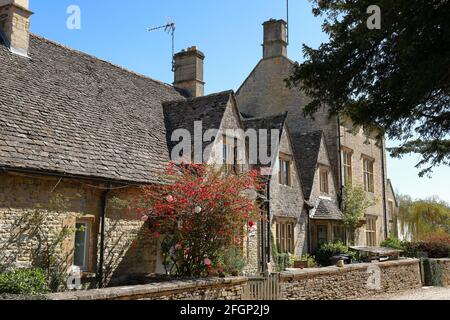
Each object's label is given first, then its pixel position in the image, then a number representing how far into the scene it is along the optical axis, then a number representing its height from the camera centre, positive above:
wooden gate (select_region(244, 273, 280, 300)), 12.12 -1.26
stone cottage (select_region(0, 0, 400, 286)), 11.77 +2.59
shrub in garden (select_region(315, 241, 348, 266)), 22.62 -0.64
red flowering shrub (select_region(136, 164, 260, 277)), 12.29 +0.53
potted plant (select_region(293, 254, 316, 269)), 20.55 -1.02
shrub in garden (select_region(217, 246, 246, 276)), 13.26 -0.66
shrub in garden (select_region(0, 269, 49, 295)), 9.24 -0.92
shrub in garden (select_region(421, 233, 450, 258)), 26.48 -0.47
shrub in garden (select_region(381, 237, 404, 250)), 28.63 -0.31
